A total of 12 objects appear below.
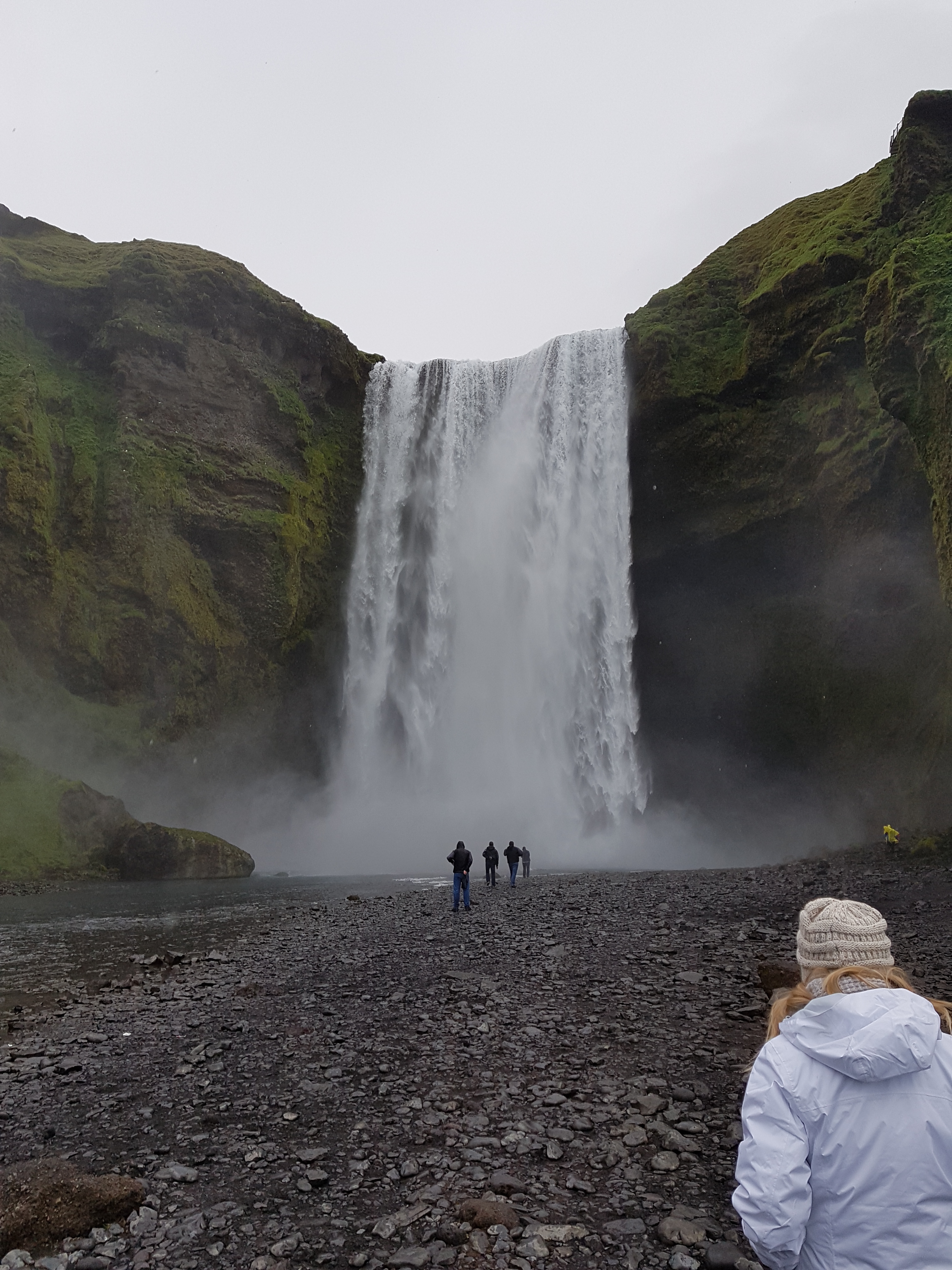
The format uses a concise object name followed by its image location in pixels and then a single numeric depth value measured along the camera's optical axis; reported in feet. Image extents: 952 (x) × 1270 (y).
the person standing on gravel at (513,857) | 68.59
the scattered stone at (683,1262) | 12.25
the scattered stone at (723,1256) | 12.19
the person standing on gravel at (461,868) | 51.75
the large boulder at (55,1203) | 13.85
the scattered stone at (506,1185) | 14.84
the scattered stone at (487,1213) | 13.69
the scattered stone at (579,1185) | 14.75
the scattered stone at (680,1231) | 12.98
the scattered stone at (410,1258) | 12.72
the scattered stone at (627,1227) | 13.30
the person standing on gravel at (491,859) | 70.64
